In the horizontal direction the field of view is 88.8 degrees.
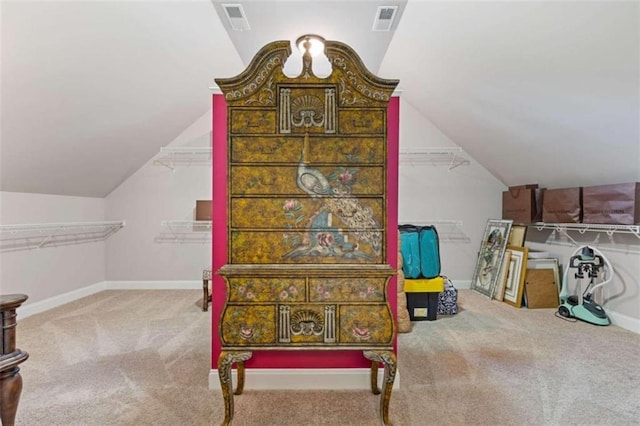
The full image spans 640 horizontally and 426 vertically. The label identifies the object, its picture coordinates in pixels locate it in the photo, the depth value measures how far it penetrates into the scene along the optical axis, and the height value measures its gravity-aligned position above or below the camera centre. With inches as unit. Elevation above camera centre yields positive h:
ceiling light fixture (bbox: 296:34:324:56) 67.1 +34.8
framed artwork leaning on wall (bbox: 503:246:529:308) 153.7 -32.2
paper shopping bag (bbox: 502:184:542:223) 160.7 +2.8
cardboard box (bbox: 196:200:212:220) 176.9 -0.5
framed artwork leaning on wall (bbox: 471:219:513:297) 167.9 -24.7
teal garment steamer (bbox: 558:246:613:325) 129.8 -31.1
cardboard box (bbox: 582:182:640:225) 114.1 +2.2
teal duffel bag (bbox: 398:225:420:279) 137.6 -18.5
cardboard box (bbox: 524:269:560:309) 152.1 -37.7
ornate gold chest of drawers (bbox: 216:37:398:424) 65.8 -0.6
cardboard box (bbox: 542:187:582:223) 136.4 +1.9
